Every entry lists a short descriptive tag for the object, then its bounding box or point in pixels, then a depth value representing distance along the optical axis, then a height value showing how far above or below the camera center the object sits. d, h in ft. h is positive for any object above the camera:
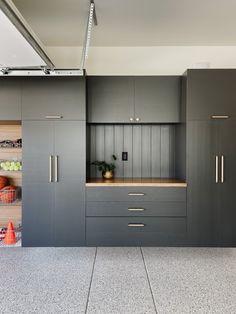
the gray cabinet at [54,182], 9.29 -1.09
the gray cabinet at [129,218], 9.31 -2.64
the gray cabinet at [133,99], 9.83 +2.53
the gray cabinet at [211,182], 9.20 -1.12
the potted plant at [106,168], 10.40 -0.58
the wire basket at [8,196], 10.26 -1.85
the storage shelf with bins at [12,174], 10.84 -0.88
